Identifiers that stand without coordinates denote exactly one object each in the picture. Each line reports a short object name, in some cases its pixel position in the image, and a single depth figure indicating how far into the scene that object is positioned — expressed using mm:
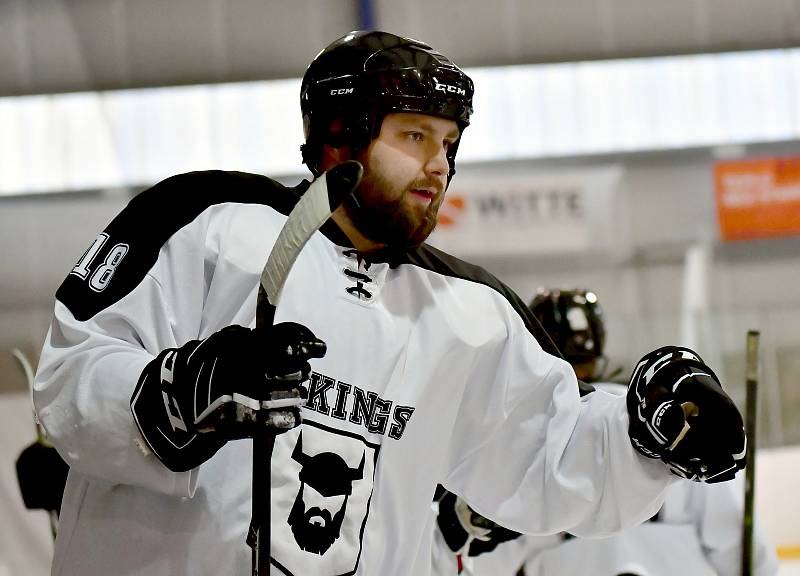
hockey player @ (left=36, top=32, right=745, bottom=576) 2762
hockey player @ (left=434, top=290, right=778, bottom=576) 6098
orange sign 15852
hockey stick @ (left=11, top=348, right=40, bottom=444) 5898
